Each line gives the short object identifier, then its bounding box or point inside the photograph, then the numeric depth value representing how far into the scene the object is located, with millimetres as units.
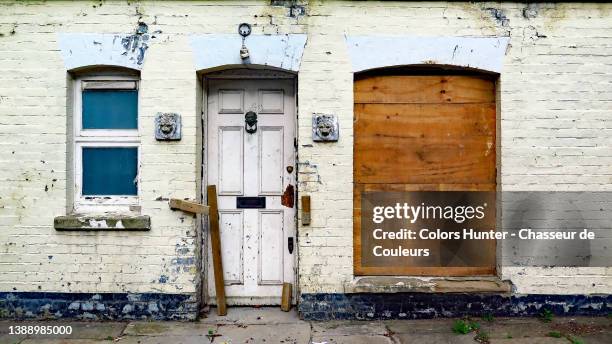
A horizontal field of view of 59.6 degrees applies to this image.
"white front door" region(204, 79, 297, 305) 6066
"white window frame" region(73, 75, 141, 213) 5879
